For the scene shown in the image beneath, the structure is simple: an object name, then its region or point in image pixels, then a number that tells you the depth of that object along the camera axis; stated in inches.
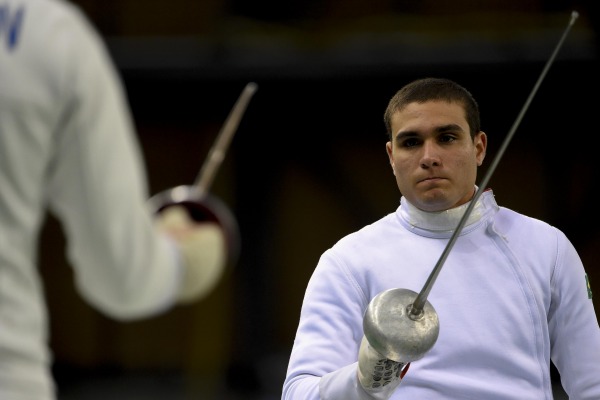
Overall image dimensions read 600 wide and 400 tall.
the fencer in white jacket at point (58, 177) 303.0
